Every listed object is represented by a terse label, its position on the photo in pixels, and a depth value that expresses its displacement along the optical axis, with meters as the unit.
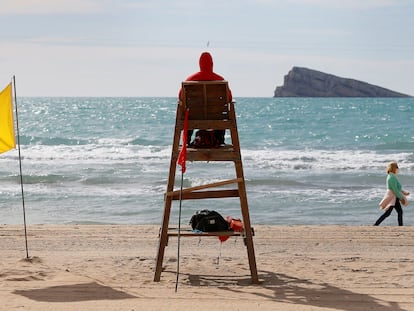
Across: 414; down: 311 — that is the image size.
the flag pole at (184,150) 15.83
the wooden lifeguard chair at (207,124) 16.59
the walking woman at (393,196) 28.66
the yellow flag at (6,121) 18.22
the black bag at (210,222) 16.98
